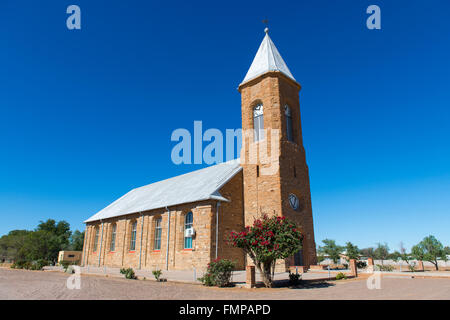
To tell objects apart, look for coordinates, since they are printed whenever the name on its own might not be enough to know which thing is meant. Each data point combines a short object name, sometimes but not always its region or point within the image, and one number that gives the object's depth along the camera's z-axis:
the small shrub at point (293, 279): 13.98
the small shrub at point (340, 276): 16.22
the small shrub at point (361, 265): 20.56
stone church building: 20.73
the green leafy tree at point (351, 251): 26.10
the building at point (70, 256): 42.72
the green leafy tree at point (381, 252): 57.06
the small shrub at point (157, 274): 16.01
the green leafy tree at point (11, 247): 58.80
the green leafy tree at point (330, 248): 39.31
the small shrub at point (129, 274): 17.75
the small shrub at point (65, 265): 25.71
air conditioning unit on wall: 20.66
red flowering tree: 13.15
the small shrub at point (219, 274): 13.64
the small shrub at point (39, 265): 28.72
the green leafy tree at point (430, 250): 29.34
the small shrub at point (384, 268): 24.07
